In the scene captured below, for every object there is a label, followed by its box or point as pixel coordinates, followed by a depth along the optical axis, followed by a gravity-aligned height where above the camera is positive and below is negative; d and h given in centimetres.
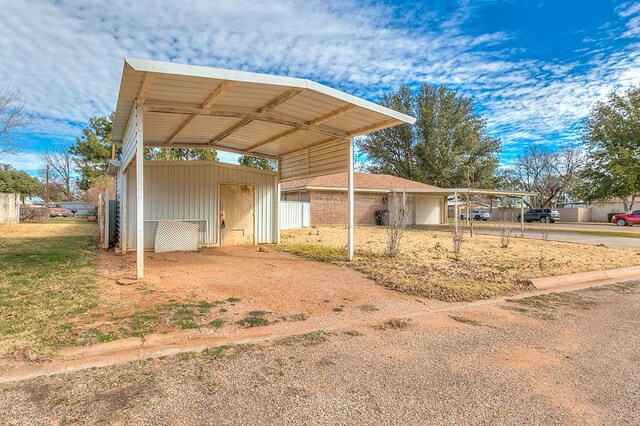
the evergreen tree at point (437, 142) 3856 +795
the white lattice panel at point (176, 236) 1027 -61
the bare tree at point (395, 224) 960 -27
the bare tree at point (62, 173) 5122 +622
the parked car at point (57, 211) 3306 +43
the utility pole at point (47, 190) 4720 +341
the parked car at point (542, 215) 3562 -16
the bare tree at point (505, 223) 1261 -35
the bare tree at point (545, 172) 4612 +551
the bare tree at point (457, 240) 1059 -77
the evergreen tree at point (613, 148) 1866 +357
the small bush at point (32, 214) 2523 +12
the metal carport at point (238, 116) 576 +215
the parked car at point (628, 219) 2952 -49
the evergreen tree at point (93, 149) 3519 +657
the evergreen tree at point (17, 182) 4288 +419
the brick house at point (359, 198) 2448 +123
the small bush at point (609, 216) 3675 -29
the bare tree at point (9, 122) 1994 +523
